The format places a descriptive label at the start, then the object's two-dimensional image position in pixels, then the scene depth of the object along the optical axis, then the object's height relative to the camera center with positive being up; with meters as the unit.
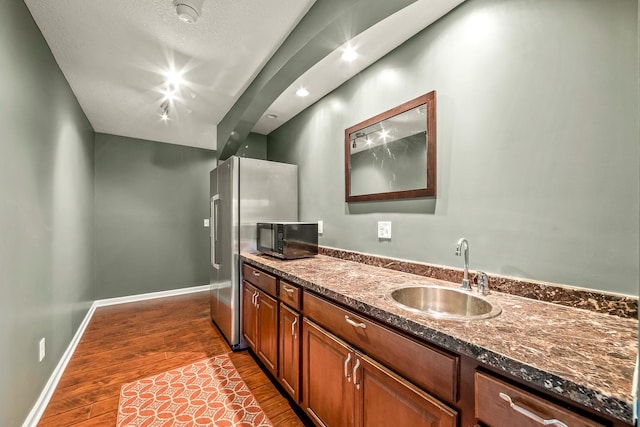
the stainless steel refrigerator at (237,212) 2.48 -0.04
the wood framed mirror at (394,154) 1.63 +0.40
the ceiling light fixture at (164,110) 2.83 +1.11
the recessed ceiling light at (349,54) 1.86 +1.12
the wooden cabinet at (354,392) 0.89 -0.75
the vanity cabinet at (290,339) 1.57 -0.82
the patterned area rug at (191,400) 1.61 -1.31
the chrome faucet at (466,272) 1.33 -0.32
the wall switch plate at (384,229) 1.88 -0.14
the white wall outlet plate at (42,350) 1.74 -0.97
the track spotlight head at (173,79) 2.23 +1.14
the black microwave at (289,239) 2.13 -0.26
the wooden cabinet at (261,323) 1.85 -0.90
